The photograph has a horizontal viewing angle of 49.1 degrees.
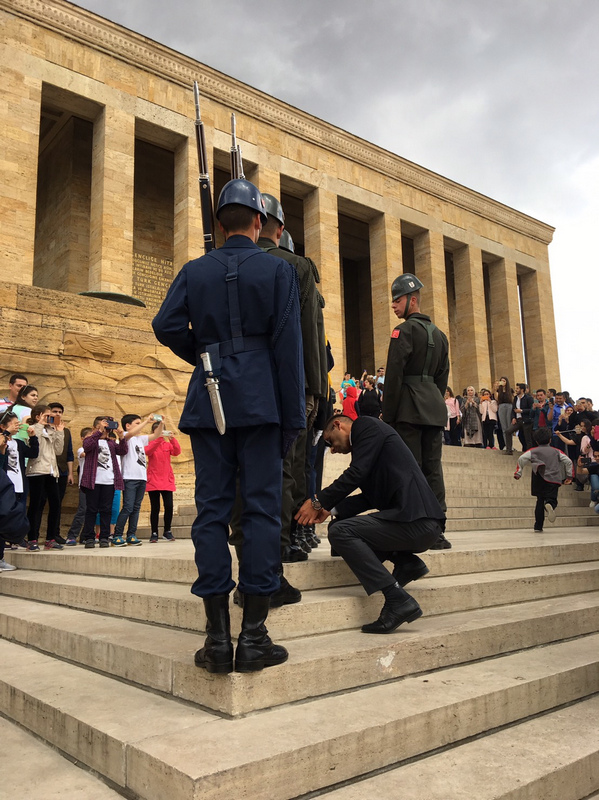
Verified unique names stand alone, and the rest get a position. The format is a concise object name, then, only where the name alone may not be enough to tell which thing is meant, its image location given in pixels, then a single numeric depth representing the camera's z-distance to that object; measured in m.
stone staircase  2.31
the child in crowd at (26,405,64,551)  7.91
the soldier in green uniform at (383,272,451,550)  5.24
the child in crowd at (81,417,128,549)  8.30
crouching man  3.62
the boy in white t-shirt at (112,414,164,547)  8.58
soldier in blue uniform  2.73
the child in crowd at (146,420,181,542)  8.72
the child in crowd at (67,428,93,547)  8.61
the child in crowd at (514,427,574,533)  8.29
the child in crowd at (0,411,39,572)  6.67
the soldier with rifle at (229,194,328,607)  3.79
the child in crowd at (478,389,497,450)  17.00
